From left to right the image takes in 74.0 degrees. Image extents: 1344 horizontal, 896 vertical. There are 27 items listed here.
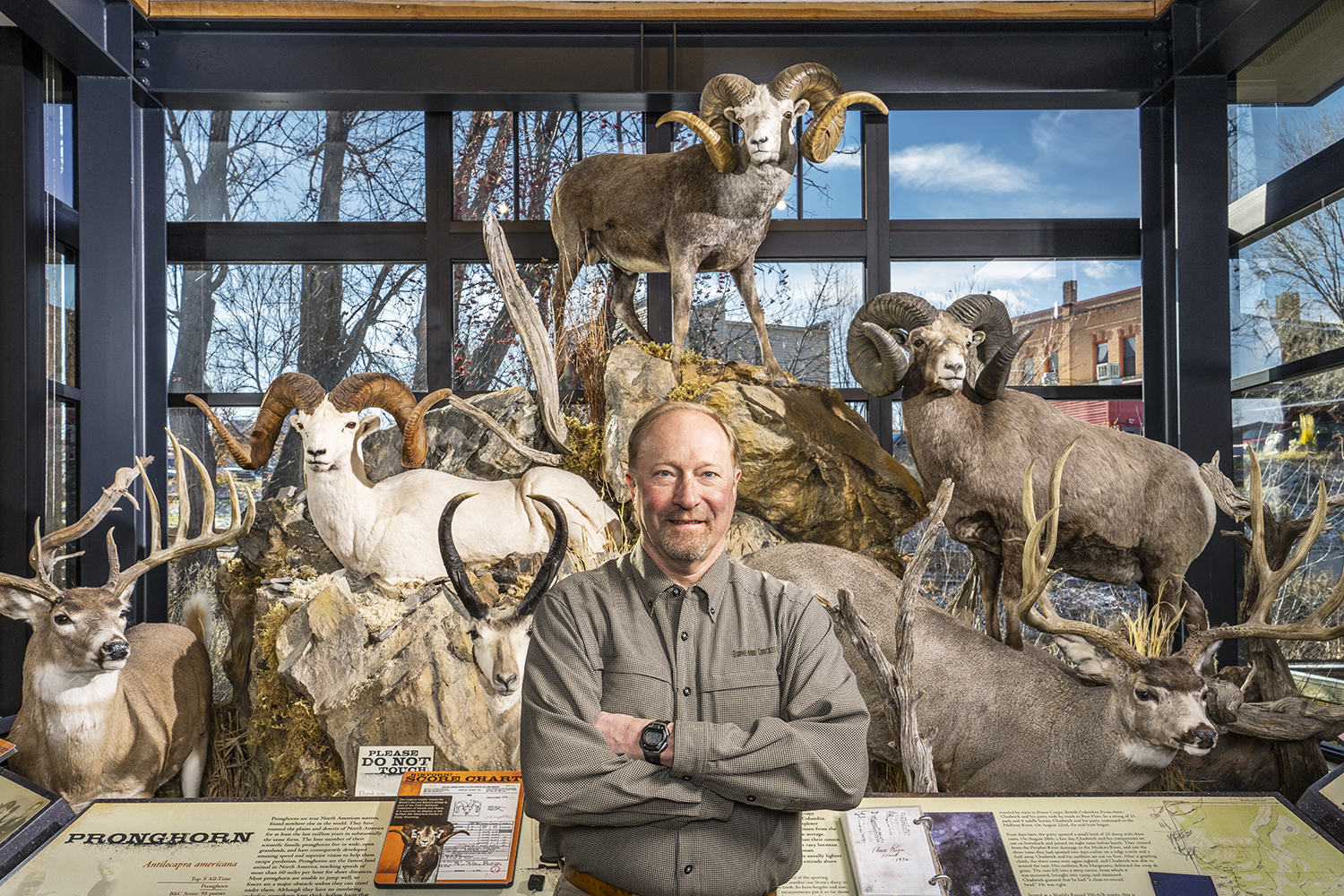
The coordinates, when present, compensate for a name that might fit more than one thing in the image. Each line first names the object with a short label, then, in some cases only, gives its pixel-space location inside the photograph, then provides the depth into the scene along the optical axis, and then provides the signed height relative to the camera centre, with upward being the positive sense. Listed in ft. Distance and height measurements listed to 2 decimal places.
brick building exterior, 17.75 +2.14
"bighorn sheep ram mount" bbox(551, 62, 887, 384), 14.19 +4.45
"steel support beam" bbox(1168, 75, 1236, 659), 15.74 +2.67
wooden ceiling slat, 16.26 +8.11
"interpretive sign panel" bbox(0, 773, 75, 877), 9.07 -3.79
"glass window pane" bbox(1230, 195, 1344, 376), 13.50 +2.46
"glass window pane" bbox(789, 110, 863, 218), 18.21 +5.47
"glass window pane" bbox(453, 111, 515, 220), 18.02 +5.87
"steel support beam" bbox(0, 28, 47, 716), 14.51 +2.19
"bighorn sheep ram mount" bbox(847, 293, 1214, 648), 13.50 -0.27
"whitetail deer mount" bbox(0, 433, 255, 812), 11.43 -3.11
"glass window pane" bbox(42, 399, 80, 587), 14.99 -0.23
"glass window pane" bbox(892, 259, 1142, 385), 17.93 +3.05
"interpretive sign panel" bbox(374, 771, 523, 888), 9.00 -3.94
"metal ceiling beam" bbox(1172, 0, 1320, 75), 14.12 +6.85
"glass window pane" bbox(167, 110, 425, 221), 17.75 +5.84
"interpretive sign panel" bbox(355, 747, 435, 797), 12.06 -4.25
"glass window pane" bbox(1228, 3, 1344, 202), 13.58 +5.62
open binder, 8.77 -4.07
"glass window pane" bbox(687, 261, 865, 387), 18.02 +2.77
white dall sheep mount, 13.15 -0.61
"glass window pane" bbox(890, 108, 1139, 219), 18.26 +5.83
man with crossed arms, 5.78 -1.75
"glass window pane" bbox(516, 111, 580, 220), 18.07 +6.18
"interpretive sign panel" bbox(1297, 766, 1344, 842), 9.30 -3.84
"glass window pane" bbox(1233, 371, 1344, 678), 13.44 -0.34
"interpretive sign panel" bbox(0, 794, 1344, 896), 8.86 -4.06
